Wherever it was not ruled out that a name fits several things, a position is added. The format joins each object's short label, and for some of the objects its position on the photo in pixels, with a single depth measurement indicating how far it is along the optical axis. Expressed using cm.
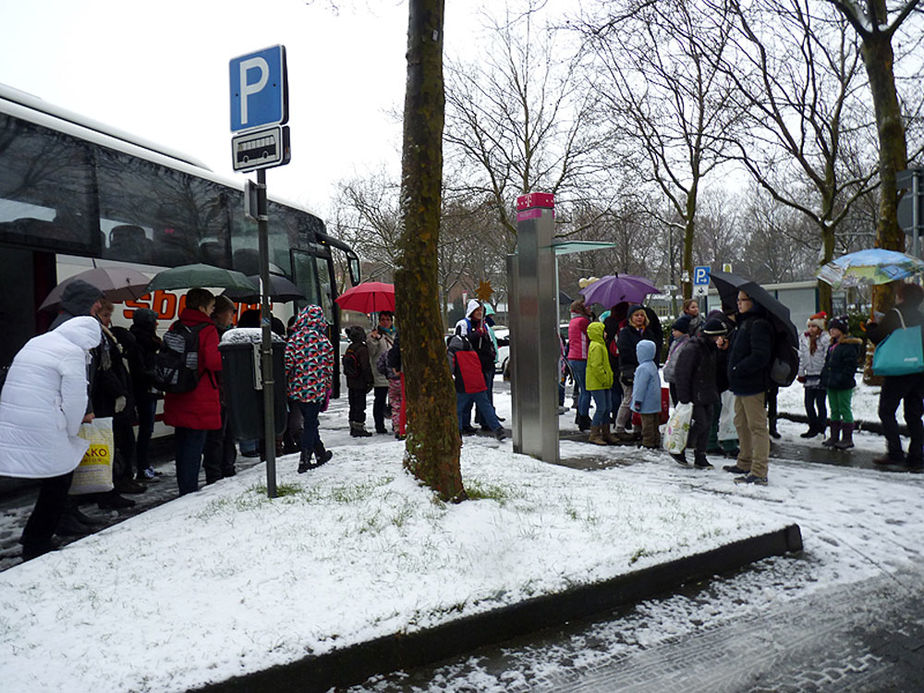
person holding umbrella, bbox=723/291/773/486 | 628
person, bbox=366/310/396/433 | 1013
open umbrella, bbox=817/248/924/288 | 754
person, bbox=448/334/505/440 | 870
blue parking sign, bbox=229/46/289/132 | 493
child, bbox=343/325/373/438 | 998
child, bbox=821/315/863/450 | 811
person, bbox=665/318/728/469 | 733
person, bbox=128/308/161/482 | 712
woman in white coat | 433
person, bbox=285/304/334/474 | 634
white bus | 689
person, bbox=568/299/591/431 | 965
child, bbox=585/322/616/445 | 869
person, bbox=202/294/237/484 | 677
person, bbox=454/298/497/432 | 923
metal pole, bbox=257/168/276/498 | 507
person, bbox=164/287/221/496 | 591
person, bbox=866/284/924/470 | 714
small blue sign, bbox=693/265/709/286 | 1567
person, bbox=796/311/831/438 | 880
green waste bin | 532
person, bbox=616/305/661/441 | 862
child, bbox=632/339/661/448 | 814
